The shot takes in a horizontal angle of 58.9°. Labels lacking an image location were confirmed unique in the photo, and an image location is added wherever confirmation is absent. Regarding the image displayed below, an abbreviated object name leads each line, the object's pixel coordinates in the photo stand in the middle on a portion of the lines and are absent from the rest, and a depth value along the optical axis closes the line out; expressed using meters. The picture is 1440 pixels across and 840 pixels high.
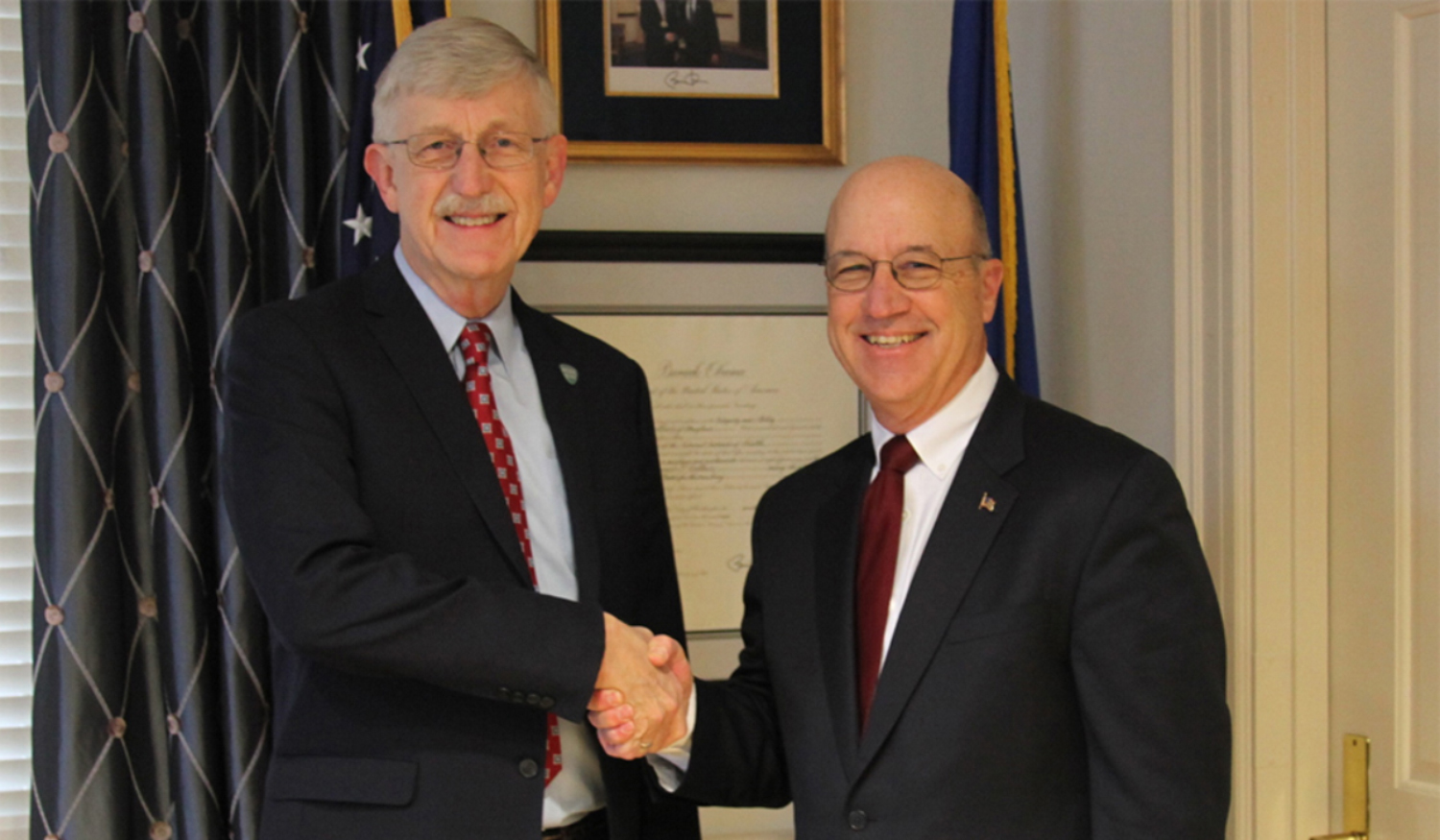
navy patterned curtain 2.28
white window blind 2.43
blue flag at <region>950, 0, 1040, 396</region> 2.46
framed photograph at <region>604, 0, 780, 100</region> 2.70
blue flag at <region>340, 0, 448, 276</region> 2.34
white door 1.94
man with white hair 1.64
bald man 1.55
